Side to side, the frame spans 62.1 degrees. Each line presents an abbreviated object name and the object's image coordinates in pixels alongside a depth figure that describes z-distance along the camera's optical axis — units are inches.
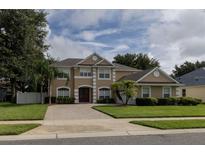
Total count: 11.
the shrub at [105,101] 735.3
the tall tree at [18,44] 672.2
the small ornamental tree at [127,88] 608.8
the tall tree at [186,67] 1427.6
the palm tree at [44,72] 675.2
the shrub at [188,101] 637.5
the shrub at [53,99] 725.8
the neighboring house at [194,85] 835.0
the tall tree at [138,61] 1316.7
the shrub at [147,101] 615.0
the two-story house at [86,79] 742.8
